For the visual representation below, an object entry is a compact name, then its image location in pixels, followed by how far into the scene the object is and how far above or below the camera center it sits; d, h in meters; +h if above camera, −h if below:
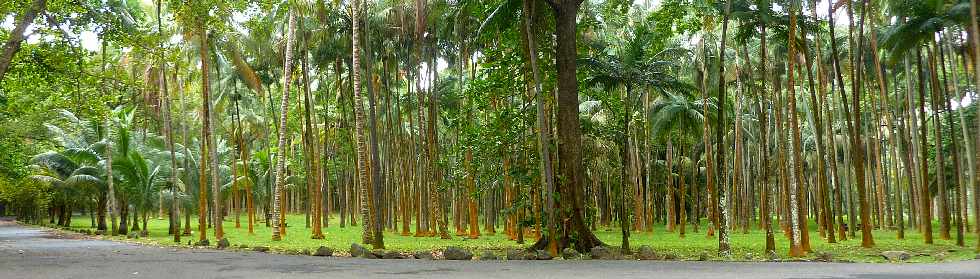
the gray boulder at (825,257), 13.98 -1.47
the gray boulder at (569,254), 15.09 -1.36
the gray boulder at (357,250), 14.84 -1.15
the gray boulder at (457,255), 14.15 -1.23
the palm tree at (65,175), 29.59 +1.15
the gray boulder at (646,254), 14.66 -1.36
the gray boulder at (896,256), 14.38 -1.52
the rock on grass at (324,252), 15.22 -1.19
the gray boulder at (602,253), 14.77 -1.35
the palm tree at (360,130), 18.89 +1.65
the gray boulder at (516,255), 14.46 -1.29
